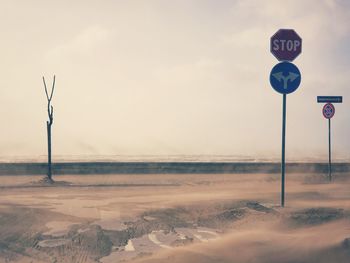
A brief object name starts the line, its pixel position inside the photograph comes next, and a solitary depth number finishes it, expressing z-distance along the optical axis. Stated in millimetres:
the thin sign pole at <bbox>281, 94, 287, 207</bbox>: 10784
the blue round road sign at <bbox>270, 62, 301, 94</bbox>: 10477
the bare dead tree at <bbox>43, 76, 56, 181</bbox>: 22953
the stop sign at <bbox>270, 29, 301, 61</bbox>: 10547
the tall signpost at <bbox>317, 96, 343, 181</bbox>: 17797
